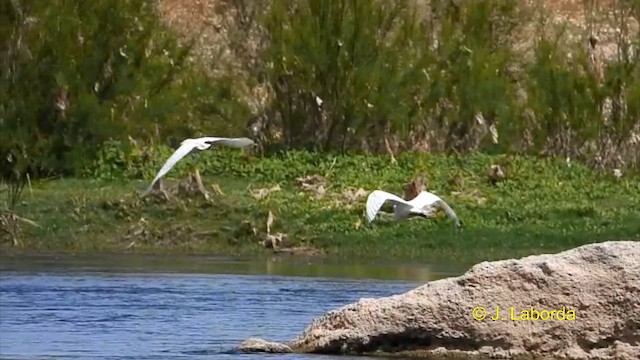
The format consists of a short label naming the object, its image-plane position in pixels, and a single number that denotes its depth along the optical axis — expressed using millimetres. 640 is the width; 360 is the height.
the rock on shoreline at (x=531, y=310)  12531
